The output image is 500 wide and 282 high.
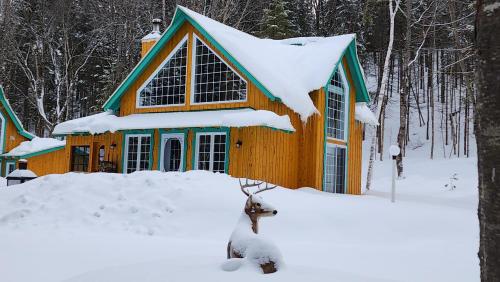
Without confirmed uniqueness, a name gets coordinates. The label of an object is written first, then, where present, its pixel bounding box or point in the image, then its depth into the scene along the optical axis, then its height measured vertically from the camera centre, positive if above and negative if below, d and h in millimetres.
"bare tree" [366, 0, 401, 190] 19552 +3070
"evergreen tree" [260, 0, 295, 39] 31938 +9383
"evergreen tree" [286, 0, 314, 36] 37594 +11486
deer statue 5539 -933
